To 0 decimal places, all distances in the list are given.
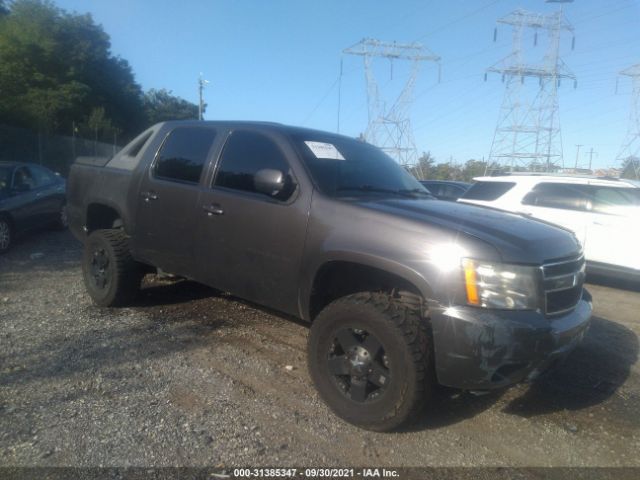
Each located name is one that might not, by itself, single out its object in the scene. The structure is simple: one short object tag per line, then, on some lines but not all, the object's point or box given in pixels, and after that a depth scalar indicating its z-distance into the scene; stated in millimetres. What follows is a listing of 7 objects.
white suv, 7488
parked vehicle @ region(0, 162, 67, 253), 8148
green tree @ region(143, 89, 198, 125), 64875
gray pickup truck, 2830
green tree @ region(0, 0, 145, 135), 31845
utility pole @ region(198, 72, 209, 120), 41678
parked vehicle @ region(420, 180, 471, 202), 13391
